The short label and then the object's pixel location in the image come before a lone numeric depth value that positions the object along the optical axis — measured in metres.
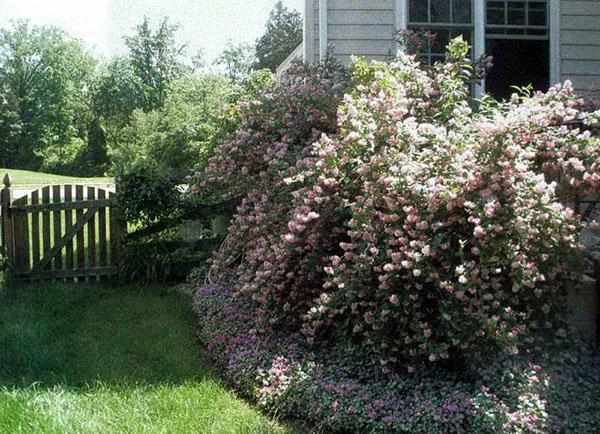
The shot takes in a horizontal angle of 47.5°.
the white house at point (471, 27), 7.16
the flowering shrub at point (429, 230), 3.41
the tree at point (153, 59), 43.38
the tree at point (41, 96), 40.78
